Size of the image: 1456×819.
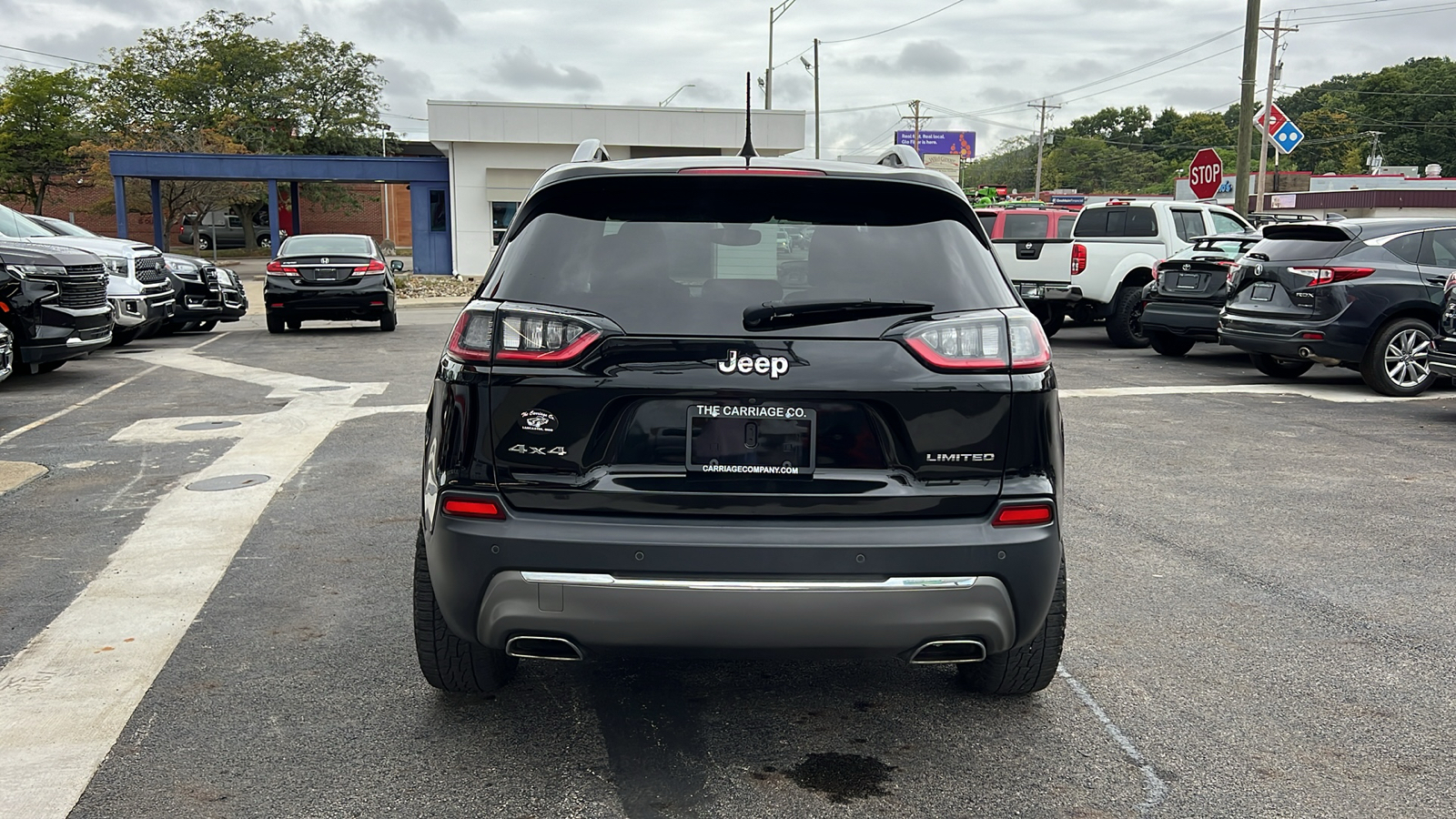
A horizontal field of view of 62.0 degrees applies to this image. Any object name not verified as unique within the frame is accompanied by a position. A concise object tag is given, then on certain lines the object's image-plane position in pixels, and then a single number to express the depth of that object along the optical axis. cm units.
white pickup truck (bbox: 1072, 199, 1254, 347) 1625
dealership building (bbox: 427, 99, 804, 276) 3638
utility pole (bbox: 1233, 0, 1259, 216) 2244
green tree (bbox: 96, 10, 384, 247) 5169
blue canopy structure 3716
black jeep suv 311
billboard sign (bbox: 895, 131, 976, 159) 9706
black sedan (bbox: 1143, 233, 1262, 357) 1388
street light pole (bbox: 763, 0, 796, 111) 4812
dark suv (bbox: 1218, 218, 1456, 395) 1134
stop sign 2295
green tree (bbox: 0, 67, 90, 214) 5350
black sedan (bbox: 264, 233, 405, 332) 1786
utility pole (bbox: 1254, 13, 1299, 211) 2831
